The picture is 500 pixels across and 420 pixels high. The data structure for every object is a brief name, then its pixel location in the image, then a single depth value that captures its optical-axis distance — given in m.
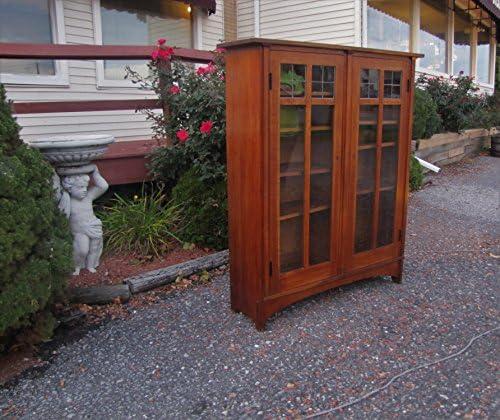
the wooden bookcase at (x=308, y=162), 3.02
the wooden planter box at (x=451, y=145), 8.89
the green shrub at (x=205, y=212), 4.46
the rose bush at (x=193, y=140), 4.47
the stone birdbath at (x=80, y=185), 3.53
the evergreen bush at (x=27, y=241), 2.60
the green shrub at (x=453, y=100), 9.80
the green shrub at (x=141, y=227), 4.41
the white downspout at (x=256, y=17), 10.17
